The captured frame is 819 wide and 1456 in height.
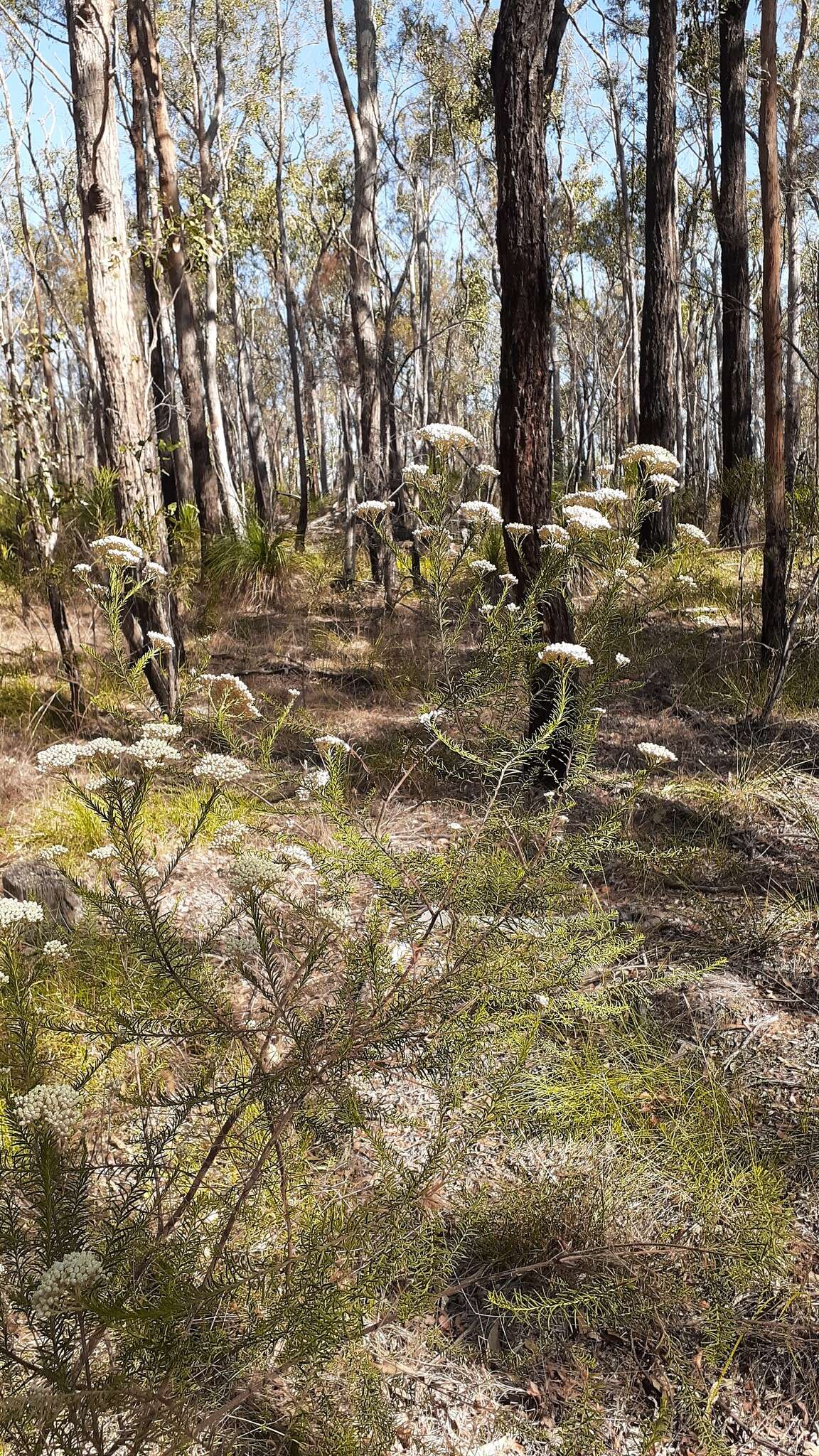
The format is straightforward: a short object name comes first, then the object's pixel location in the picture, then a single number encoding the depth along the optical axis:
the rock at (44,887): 2.83
